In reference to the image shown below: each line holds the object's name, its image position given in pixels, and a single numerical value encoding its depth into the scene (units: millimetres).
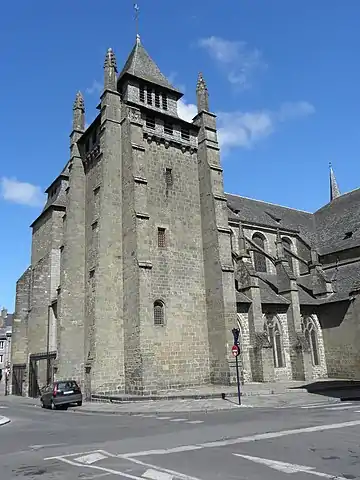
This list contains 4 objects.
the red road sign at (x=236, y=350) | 17559
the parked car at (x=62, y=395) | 19172
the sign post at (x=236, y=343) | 17594
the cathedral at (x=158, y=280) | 22156
